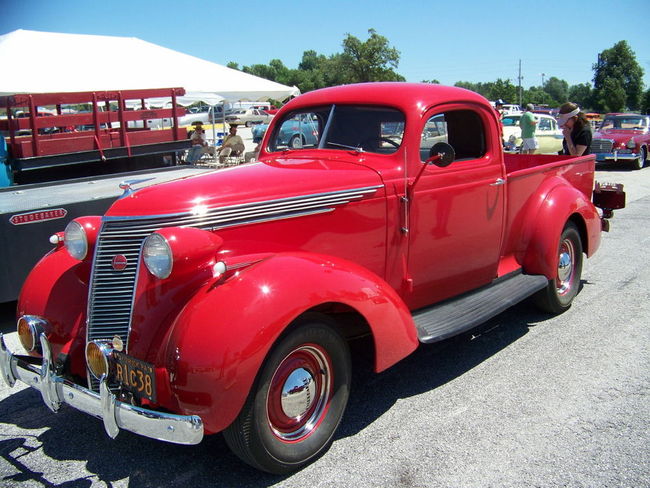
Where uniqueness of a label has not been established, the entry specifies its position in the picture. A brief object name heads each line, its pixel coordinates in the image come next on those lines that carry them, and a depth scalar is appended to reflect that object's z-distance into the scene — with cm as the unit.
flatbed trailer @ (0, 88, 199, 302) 487
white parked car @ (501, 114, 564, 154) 1616
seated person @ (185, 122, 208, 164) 1416
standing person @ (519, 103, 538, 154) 1371
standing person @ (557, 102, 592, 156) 745
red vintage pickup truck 257
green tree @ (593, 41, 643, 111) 5066
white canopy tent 1063
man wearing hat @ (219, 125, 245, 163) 1479
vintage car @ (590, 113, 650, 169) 1571
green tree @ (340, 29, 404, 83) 5434
